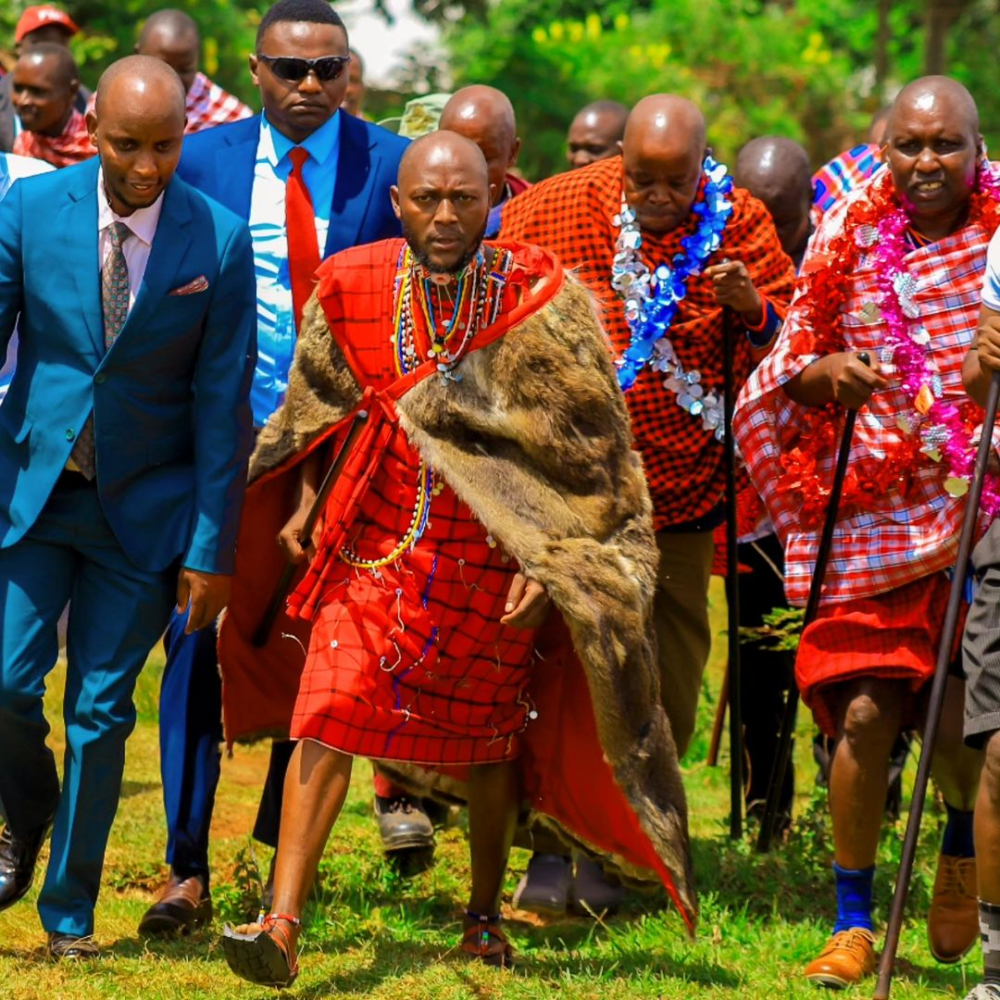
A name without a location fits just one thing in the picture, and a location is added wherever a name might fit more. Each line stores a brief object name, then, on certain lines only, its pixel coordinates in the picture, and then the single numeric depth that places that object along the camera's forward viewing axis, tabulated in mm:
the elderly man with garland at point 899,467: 12539
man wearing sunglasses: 13172
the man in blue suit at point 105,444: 11398
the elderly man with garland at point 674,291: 13766
